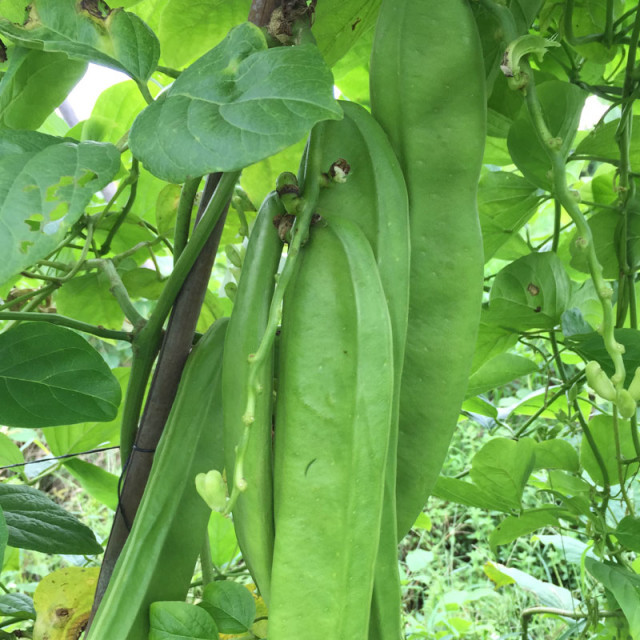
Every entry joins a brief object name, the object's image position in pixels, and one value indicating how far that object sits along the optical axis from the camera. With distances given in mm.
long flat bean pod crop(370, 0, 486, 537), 454
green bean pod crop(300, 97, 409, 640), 408
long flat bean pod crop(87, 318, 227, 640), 447
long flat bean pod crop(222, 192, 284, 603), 400
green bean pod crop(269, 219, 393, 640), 365
